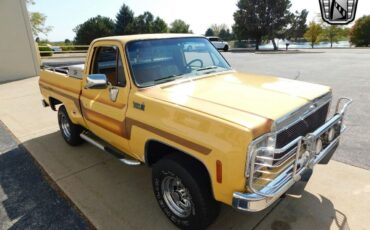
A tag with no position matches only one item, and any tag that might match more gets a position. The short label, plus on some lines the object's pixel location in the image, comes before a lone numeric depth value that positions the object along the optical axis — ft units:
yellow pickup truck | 7.32
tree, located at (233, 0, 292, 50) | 131.54
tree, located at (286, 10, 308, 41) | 135.64
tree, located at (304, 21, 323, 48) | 164.76
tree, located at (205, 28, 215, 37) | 260.62
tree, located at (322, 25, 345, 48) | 171.53
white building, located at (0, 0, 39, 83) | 44.42
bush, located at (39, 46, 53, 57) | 83.51
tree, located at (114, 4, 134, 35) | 172.14
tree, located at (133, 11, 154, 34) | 168.14
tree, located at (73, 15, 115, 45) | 161.07
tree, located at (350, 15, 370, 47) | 140.28
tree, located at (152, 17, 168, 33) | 171.53
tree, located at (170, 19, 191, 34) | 204.95
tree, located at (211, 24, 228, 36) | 280.96
